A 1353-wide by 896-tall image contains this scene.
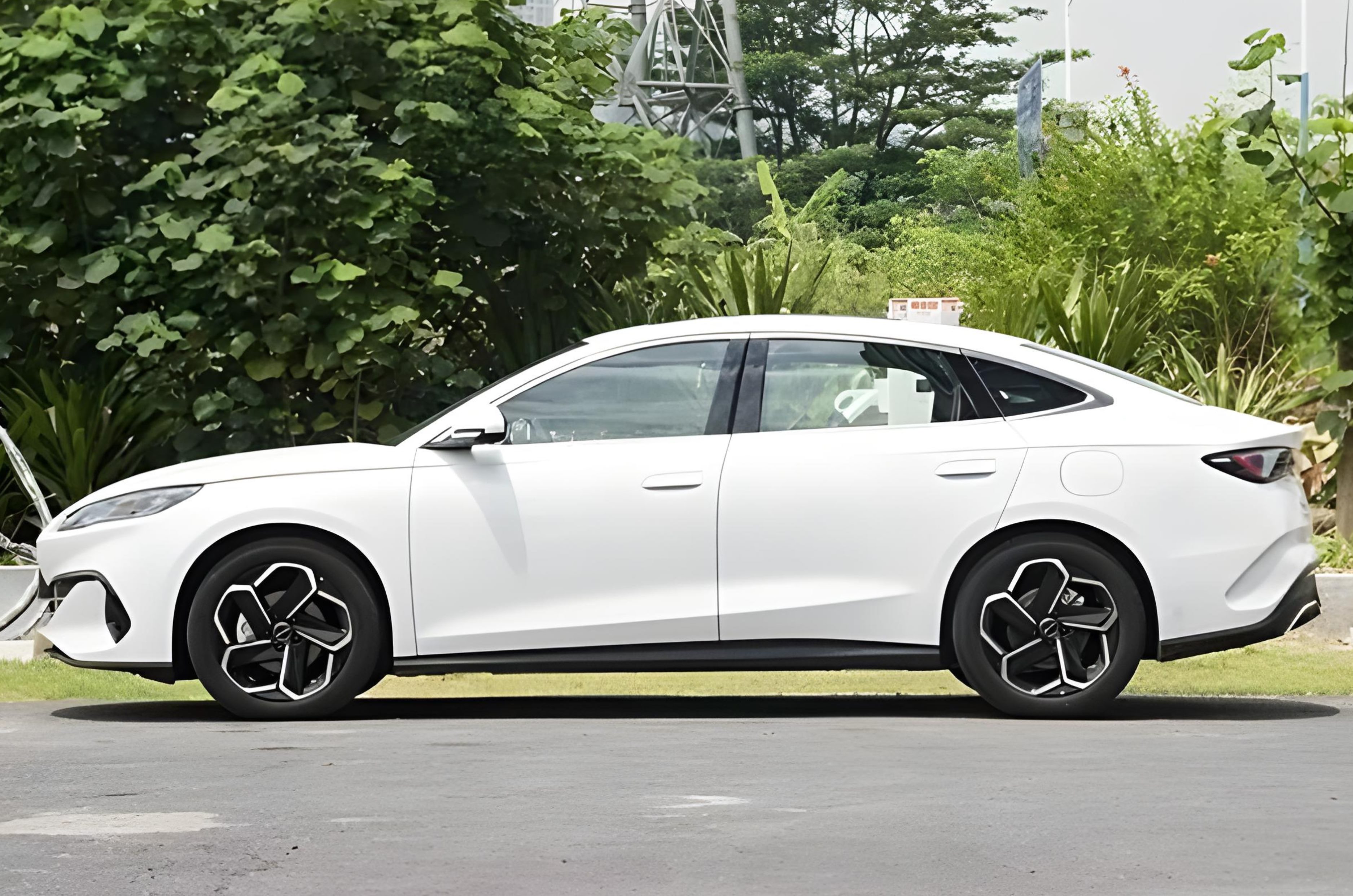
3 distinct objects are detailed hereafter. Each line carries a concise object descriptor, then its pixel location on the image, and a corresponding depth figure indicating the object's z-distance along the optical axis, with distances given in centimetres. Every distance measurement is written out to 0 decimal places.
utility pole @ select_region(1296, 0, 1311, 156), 2600
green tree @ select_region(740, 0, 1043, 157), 7612
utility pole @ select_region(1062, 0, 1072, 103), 5122
